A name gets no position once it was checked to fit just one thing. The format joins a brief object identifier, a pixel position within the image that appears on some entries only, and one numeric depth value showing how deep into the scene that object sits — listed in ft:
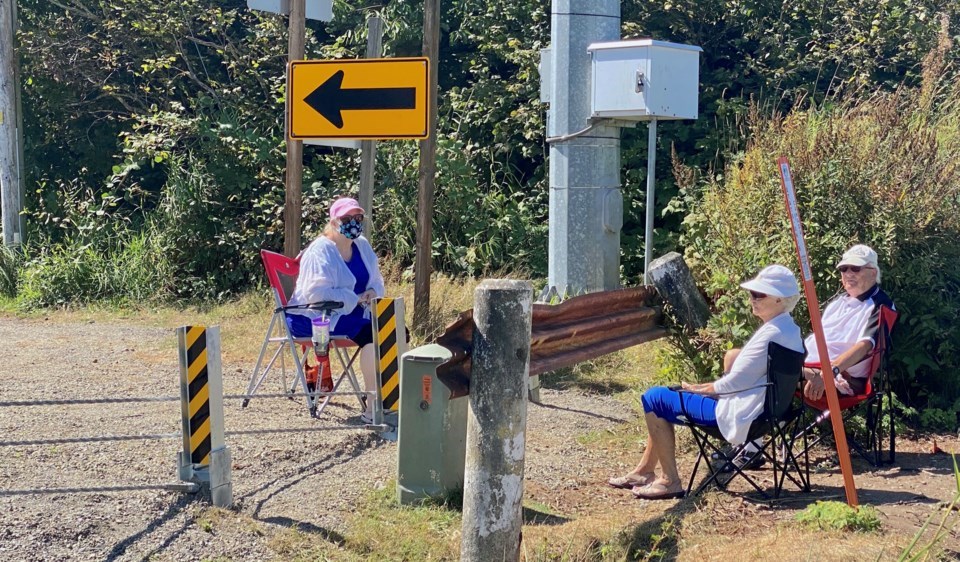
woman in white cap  18.30
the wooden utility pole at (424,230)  33.78
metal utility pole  27.86
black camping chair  18.13
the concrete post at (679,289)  23.81
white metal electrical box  27.32
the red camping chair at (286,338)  25.29
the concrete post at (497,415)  14.87
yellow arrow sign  26.66
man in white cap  20.80
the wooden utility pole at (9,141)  51.65
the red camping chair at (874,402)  20.85
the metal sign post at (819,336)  17.16
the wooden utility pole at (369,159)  29.81
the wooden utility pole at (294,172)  32.99
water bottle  24.64
